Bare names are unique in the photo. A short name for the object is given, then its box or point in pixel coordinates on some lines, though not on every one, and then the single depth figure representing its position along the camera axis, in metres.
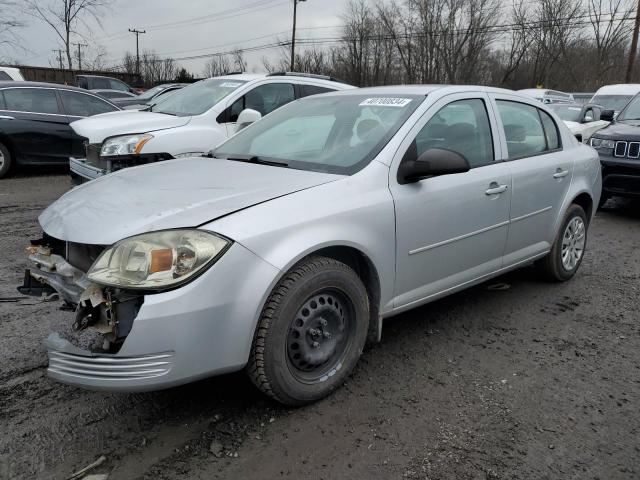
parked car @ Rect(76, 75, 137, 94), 21.02
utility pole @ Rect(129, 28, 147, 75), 59.84
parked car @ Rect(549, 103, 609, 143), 11.09
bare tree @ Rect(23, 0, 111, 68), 23.19
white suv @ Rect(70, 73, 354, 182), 6.15
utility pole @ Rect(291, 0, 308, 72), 41.84
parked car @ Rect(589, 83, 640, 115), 14.38
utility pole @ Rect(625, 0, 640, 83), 25.54
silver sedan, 2.36
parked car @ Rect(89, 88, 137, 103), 18.81
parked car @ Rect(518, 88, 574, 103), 17.09
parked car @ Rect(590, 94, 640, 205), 7.37
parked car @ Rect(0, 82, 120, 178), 9.45
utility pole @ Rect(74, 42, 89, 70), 37.38
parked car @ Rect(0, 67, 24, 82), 15.10
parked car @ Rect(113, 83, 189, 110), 15.37
